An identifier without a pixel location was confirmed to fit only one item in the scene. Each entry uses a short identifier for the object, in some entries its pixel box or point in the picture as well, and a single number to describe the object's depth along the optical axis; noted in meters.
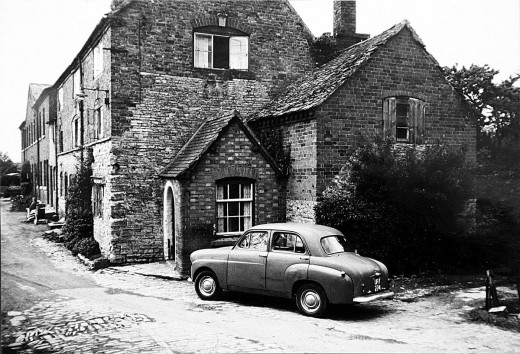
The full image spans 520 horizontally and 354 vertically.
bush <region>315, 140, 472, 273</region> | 12.12
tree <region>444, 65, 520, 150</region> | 16.36
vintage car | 8.41
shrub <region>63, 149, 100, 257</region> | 17.02
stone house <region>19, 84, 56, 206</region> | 21.65
